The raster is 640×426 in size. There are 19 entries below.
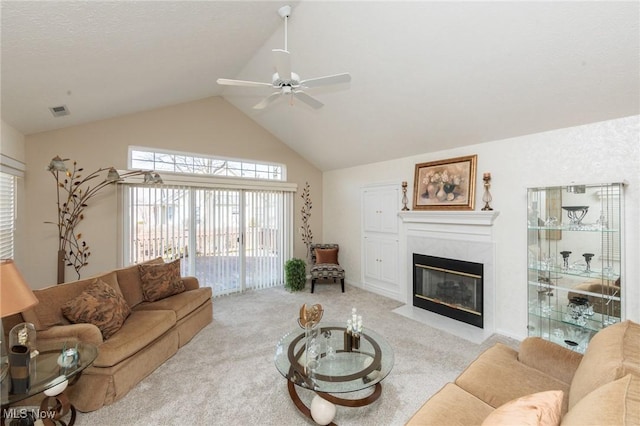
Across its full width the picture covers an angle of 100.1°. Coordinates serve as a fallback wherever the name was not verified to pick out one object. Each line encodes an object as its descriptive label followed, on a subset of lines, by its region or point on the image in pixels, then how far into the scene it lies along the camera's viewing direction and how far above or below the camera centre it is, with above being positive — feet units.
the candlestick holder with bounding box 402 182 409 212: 14.57 +0.77
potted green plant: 16.61 -3.88
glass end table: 5.21 -3.33
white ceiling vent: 9.87 +3.87
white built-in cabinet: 15.42 -1.61
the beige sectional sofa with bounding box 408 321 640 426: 3.27 -3.32
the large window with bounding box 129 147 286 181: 13.82 +2.80
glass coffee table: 6.02 -3.82
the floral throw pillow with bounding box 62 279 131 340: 7.46 -2.75
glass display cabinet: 8.37 -1.67
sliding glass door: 13.62 -1.09
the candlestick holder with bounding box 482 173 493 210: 11.21 +0.77
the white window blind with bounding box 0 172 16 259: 9.47 -0.03
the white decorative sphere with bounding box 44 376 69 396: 5.64 -3.75
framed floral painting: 11.95 +1.31
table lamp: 4.52 -1.38
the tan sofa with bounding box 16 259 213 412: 6.80 -3.54
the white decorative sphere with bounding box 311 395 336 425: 5.93 -4.44
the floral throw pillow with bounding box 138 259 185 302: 10.48 -2.76
